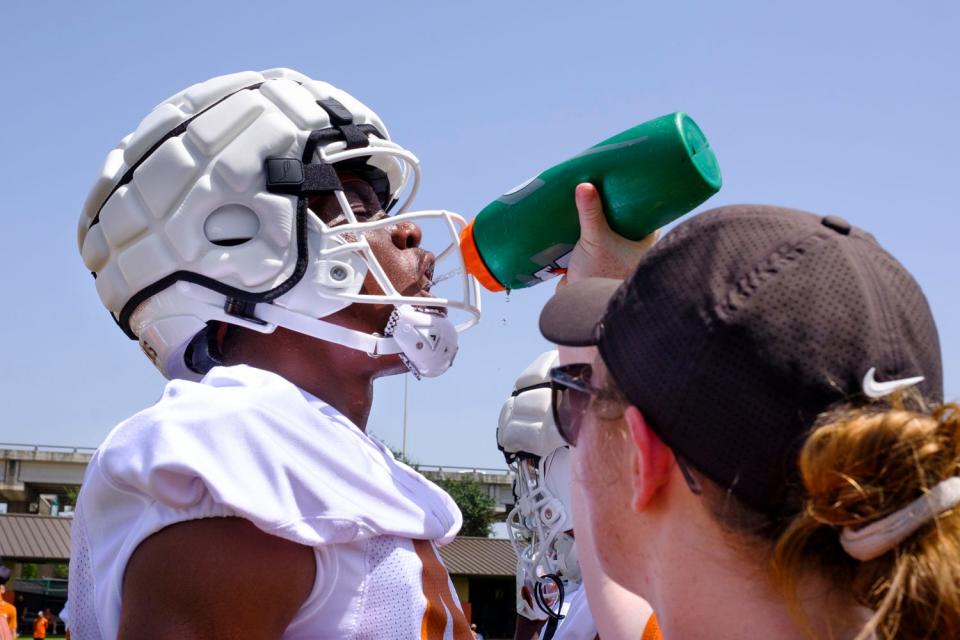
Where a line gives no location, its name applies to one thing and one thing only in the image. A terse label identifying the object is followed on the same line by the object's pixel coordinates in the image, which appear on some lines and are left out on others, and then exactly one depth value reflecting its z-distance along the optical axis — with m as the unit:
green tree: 40.06
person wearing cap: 1.33
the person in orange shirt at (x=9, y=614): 10.26
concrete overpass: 35.12
